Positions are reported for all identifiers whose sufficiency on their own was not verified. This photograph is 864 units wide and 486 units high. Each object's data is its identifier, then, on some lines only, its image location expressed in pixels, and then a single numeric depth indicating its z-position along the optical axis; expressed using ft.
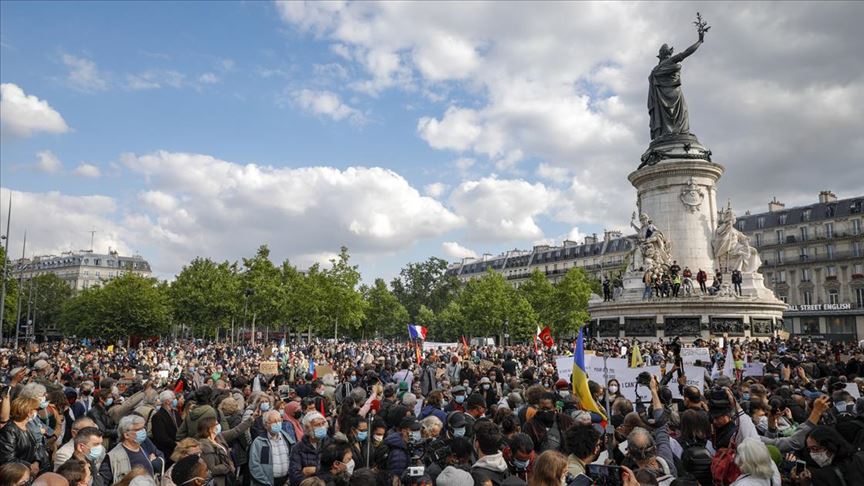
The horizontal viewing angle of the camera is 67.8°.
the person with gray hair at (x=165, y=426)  31.55
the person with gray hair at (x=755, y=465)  18.11
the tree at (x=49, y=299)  372.48
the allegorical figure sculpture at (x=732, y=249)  127.65
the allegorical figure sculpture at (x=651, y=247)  126.93
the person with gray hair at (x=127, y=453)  23.49
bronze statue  138.72
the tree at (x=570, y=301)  254.68
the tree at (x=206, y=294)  224.53
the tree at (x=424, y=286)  409.28
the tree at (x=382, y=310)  327.67
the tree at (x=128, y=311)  222.48
